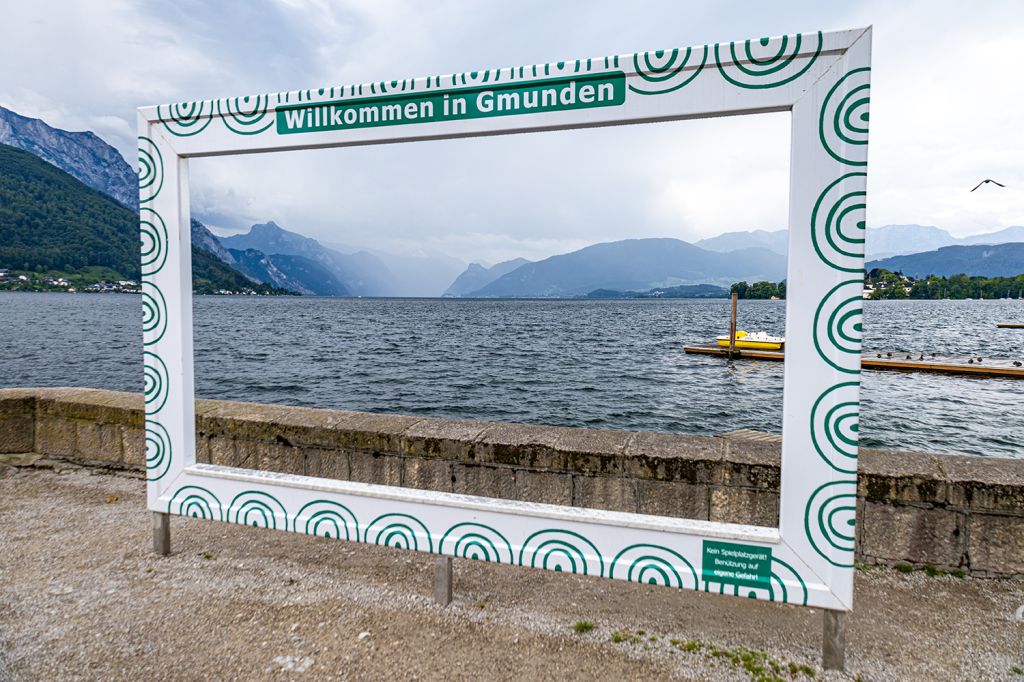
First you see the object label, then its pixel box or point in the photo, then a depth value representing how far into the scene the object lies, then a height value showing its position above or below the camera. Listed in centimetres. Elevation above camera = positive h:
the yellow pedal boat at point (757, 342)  4452 -124
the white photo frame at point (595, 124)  260 +14
